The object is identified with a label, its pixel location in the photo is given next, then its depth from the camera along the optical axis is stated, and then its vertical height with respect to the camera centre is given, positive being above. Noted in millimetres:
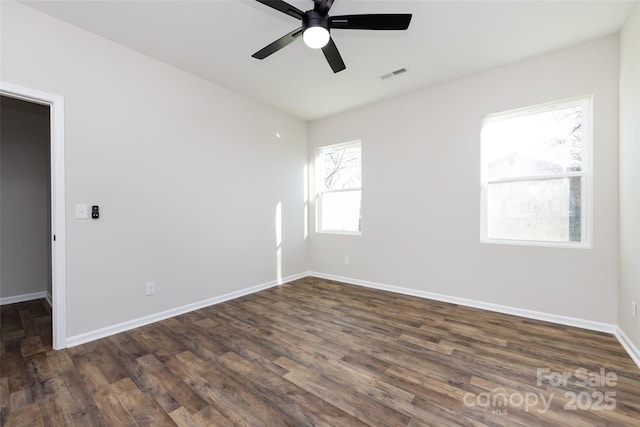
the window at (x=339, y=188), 4410 +402
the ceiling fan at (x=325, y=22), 1761 +1300
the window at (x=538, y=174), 2723 +397
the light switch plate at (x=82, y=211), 2404 +4
